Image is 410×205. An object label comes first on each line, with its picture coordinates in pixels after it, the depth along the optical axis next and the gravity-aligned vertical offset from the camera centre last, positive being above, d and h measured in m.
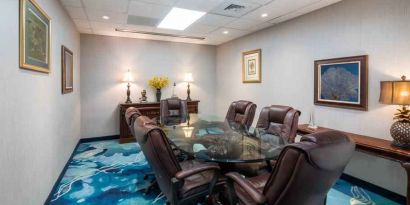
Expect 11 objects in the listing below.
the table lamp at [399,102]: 2.14 -0.01
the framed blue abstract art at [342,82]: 2.80 +0.26
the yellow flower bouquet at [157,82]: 5.32 +0.43
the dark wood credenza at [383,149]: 2.04 -0.50
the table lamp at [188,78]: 5.70 +0.57
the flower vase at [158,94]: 5.38 +0.14
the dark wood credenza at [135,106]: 4.84 -0.28
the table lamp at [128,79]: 5.05 +0.48
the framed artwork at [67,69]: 3.04 +0.46
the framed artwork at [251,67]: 4.66 +0.75
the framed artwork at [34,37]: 1.73 +0.56
